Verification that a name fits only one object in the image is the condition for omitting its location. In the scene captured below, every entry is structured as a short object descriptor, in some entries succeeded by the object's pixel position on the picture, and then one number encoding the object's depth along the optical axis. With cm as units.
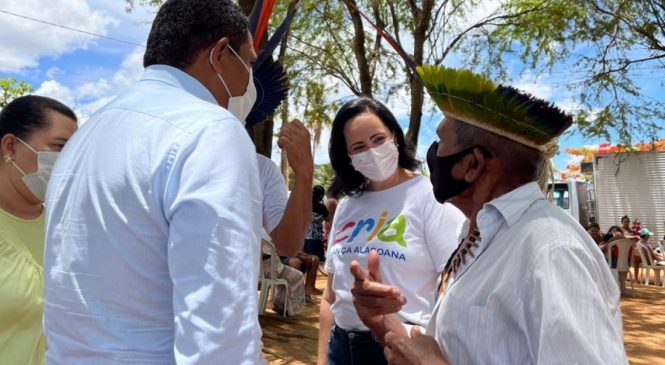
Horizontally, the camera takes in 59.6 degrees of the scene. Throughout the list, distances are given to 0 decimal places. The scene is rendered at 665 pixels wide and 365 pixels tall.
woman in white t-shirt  232
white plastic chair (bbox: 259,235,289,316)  677
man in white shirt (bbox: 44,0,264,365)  106
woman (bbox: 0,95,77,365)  197
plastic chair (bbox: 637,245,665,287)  1164
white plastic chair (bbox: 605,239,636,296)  1035
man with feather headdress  118
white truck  1727
